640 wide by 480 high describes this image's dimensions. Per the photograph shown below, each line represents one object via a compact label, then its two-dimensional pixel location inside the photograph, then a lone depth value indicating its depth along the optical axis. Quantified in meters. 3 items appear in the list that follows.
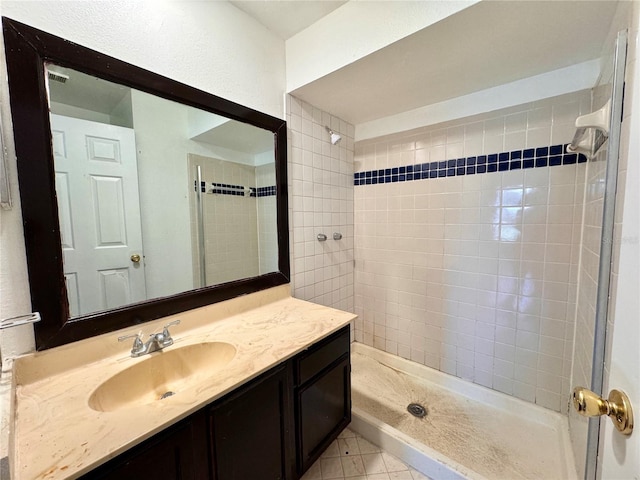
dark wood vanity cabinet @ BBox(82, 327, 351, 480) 0.72
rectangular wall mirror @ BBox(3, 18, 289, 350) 0.87
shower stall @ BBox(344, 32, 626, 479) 1.35
